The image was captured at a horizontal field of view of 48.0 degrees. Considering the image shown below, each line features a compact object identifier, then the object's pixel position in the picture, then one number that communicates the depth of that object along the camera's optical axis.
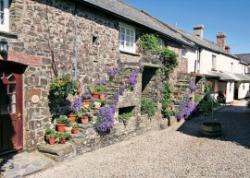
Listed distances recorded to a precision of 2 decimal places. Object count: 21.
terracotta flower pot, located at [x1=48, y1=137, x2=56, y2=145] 9.08
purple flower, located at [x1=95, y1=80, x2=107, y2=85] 12.33
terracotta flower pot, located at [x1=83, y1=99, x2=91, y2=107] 11.05
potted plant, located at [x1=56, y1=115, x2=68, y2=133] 9.57
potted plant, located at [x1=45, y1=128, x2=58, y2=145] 9.09
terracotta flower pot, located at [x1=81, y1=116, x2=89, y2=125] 10.29
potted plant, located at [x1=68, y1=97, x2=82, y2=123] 10.27
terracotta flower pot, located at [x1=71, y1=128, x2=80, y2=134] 9.62
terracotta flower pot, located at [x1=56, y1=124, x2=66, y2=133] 9.57
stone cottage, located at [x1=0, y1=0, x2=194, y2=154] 8.22
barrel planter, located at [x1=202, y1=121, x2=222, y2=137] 12.72
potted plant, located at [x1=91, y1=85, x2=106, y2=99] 11.70
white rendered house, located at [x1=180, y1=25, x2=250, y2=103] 26.72
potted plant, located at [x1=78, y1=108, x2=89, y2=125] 10.29
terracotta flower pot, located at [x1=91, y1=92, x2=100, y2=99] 11.70
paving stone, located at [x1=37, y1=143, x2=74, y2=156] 8.45
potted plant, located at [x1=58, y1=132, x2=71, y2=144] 9.12
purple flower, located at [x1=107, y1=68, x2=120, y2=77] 13.10
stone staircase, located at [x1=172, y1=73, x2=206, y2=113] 17.34
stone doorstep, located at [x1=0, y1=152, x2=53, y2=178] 7.14
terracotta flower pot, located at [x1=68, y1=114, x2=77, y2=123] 10.22
